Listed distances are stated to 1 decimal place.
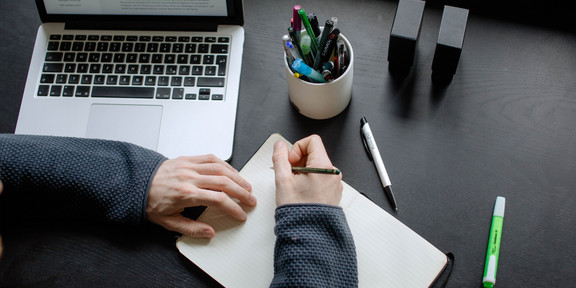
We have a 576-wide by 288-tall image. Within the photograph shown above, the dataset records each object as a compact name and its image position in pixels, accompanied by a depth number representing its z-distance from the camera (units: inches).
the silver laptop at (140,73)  33.5
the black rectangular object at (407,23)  31.9
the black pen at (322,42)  28.9
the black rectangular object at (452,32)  31.3
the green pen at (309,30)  28.7
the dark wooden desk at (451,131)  30.7
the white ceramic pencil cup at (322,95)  30.2
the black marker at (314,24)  30.0
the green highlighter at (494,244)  29.4
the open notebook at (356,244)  29.3
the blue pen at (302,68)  28.7
